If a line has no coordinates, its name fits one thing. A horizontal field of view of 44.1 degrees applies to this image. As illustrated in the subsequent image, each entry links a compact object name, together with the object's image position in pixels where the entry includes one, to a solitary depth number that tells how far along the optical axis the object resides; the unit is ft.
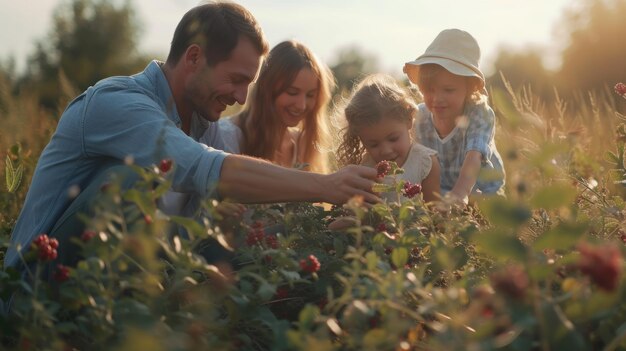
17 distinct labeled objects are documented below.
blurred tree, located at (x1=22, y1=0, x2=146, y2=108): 112.88
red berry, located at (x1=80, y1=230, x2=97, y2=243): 5.32
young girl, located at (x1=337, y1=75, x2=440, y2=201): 13.51
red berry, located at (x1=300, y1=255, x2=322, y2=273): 6.12
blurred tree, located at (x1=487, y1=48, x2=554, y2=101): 133.26
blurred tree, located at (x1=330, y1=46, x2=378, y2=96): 211.00
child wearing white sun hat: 15.03
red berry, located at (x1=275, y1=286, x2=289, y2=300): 6.93
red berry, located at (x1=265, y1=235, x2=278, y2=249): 7.53
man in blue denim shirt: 8.40
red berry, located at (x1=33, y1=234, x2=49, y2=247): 5.65
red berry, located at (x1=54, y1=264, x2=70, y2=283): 5.49
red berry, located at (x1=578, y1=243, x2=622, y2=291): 3.22
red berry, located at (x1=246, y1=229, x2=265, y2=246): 7.11
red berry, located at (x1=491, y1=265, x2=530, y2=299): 3.28
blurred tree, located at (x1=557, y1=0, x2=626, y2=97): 105.29
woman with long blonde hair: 15.51
